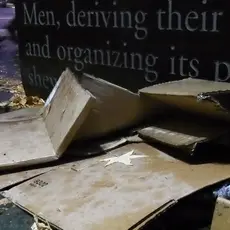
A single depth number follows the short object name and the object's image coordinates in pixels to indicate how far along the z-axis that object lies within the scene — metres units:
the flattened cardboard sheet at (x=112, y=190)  1.93
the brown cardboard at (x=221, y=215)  1.74
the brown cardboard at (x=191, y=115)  2.25
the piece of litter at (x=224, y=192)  1.90
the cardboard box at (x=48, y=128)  2.50
